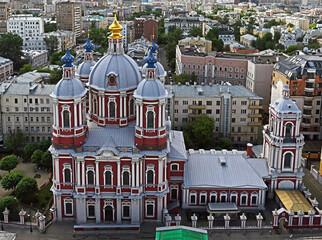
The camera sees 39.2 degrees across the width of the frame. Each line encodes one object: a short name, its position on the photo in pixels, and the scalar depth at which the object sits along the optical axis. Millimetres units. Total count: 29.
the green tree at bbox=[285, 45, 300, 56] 124519
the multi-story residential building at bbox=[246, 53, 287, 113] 85688
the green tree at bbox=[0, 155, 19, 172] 56344
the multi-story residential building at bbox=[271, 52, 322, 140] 69562
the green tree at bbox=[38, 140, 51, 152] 62512
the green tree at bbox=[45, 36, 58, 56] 134625
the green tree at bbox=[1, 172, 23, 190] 51062
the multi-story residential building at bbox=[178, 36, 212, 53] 127062
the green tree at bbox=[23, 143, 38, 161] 61844
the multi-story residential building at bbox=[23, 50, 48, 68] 117688
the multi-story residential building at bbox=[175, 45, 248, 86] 94750
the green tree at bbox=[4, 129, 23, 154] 63406
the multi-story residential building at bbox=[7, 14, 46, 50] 153375
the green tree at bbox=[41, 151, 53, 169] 57562
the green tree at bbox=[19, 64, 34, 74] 103800
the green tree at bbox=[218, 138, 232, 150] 64250
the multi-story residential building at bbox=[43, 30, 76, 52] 143138
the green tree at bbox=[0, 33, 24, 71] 115688
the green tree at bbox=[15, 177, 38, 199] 49062
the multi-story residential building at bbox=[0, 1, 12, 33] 166875
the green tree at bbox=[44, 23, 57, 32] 178625
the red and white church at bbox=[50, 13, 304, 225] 43000
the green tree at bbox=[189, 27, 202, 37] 175725
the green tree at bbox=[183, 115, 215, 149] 63188
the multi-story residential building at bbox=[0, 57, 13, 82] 101062
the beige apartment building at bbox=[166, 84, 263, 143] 68750
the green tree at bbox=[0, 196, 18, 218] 45500
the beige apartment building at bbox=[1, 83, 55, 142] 66375
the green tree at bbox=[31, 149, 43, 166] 59156
